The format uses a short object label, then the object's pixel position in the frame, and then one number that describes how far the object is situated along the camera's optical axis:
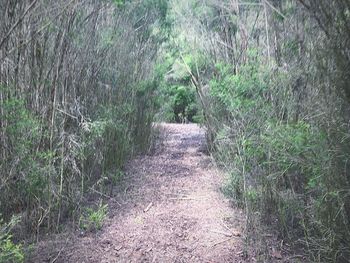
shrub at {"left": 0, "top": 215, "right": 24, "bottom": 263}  2.48
